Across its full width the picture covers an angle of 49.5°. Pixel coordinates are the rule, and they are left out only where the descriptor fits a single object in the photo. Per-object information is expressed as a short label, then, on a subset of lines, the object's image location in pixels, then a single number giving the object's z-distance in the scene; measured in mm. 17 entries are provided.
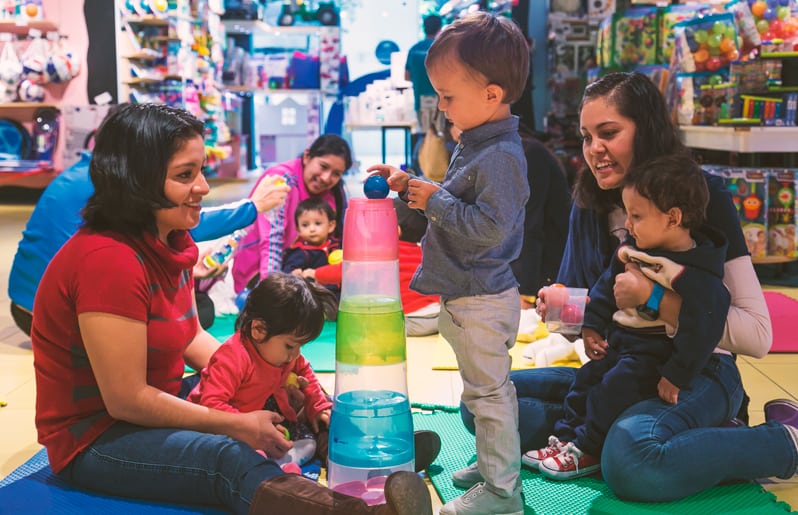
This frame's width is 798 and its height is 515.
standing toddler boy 1885
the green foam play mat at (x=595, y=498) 2061
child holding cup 2062
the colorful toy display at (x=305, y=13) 11961
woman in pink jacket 4340
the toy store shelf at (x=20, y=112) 8914
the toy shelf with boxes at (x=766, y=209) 4848
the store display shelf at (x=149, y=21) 8297
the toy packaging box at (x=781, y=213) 4832
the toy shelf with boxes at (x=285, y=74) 11797
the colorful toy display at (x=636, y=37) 6461
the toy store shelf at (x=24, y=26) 8523
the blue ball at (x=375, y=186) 1967
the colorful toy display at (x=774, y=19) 4871
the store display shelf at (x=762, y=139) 4730
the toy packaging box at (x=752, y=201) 4867
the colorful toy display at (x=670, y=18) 6195
